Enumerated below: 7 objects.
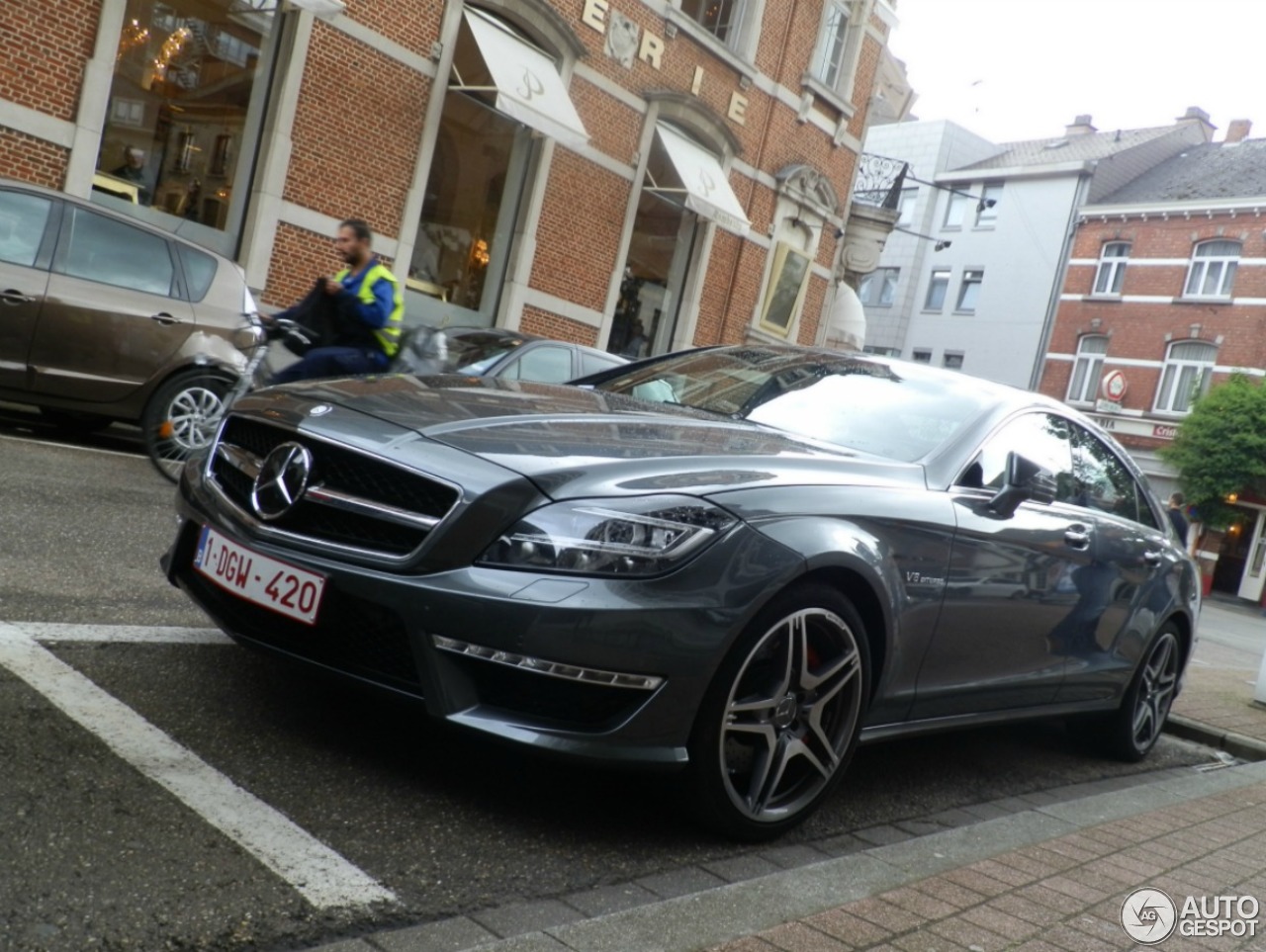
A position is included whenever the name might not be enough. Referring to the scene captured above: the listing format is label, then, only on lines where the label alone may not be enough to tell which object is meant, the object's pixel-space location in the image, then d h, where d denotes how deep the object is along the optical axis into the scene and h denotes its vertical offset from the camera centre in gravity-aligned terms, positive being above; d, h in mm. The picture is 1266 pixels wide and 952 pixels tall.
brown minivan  7941 -315
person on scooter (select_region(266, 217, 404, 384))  7391 +2
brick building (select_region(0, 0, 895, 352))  13117 +2354
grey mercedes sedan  3066 -478
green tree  35156 +1589
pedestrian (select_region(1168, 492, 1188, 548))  17433 -273
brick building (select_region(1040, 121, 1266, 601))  38531 +5967
